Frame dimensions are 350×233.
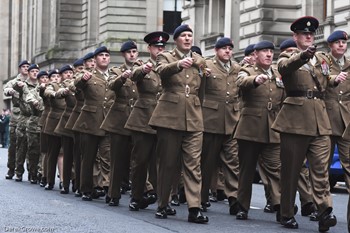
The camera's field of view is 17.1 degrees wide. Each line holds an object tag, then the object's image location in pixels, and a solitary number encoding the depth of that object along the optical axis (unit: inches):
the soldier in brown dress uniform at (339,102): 489.4
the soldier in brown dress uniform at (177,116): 490.9
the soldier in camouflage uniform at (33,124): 790.5
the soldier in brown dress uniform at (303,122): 451.2
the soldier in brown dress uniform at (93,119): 618.2
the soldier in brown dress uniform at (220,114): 539.2
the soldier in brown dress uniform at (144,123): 539.8
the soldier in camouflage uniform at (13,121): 809.4
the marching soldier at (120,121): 571.5
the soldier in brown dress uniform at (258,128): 506.6
